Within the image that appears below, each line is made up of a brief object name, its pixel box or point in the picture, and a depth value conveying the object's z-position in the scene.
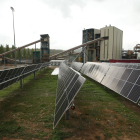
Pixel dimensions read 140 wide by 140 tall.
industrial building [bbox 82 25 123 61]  44.29
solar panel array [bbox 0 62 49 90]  6.79
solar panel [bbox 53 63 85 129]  3.51
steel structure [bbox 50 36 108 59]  44.62
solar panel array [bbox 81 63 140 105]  5.99
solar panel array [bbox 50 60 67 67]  43.00
